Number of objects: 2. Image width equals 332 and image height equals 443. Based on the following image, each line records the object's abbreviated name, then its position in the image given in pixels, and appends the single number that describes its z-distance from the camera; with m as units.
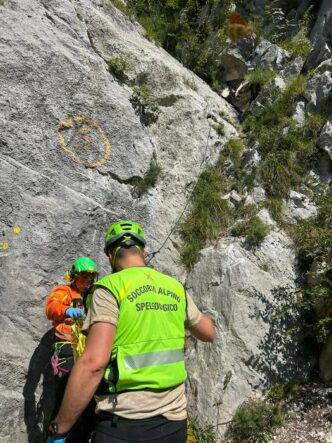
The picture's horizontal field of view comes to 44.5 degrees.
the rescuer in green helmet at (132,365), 2.20
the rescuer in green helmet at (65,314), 4.44
